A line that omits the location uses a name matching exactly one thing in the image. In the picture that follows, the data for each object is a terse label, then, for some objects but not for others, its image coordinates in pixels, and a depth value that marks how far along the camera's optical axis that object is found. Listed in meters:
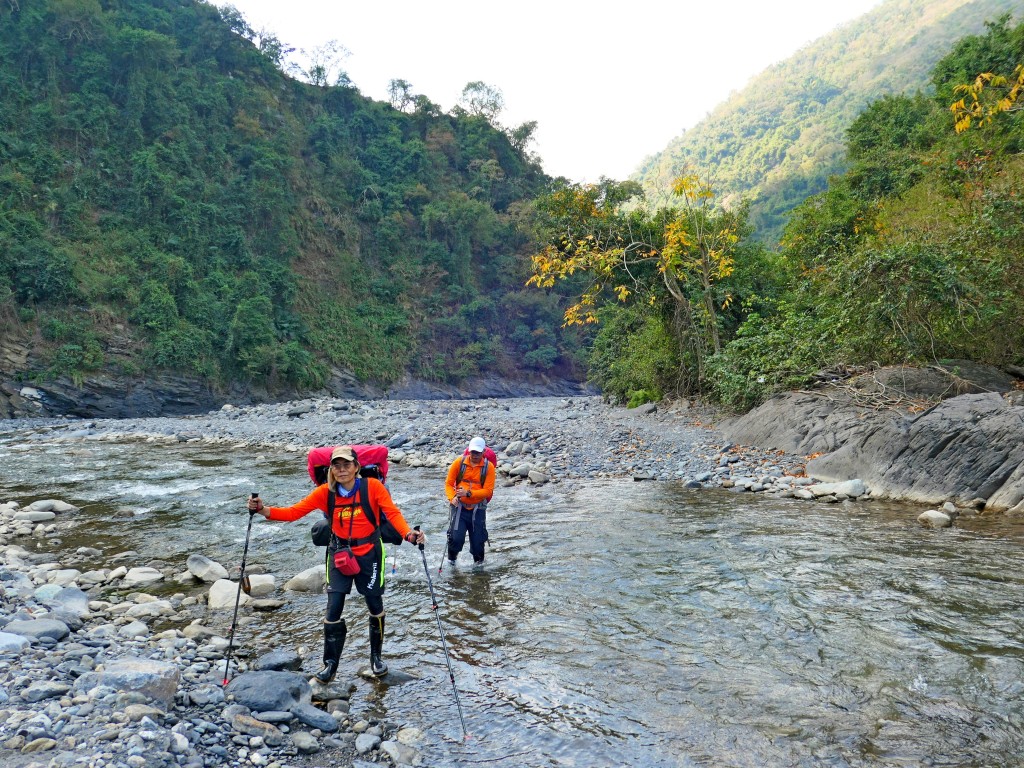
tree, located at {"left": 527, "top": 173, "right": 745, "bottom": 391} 18.05
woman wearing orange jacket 4.87
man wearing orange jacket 7.61
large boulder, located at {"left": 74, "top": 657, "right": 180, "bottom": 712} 3.98
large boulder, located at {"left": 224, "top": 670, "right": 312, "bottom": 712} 4.27
